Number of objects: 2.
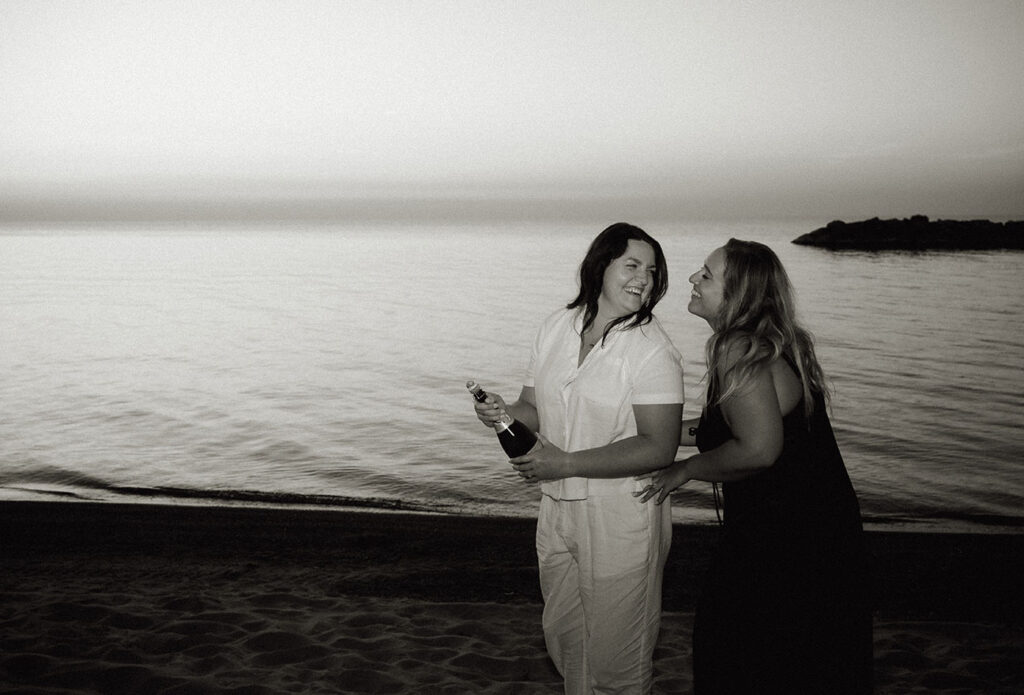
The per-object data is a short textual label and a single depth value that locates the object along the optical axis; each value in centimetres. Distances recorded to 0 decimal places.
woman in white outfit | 303
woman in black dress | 274
